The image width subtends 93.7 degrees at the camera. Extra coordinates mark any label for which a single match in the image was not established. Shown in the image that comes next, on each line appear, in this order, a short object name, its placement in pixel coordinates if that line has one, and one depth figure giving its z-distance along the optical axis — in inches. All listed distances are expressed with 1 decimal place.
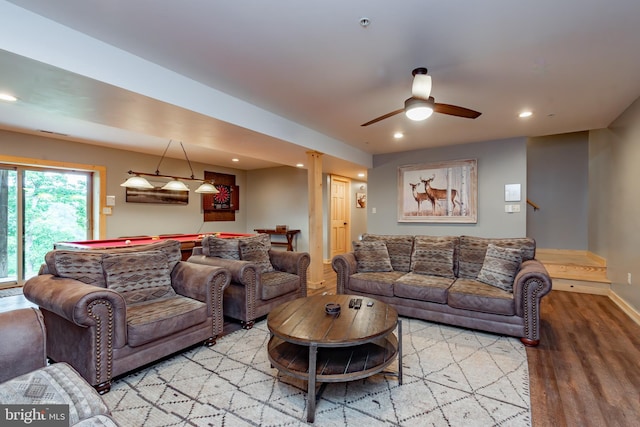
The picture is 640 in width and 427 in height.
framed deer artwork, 202.1
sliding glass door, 190.2
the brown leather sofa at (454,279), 110.3
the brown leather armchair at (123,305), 77.4
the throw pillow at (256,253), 142.9
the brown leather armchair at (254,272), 124.3
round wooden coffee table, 68.9
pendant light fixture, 173.5
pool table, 160.6
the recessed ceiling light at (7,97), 98.2
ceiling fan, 91.7
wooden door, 284.5
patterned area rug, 69.3
